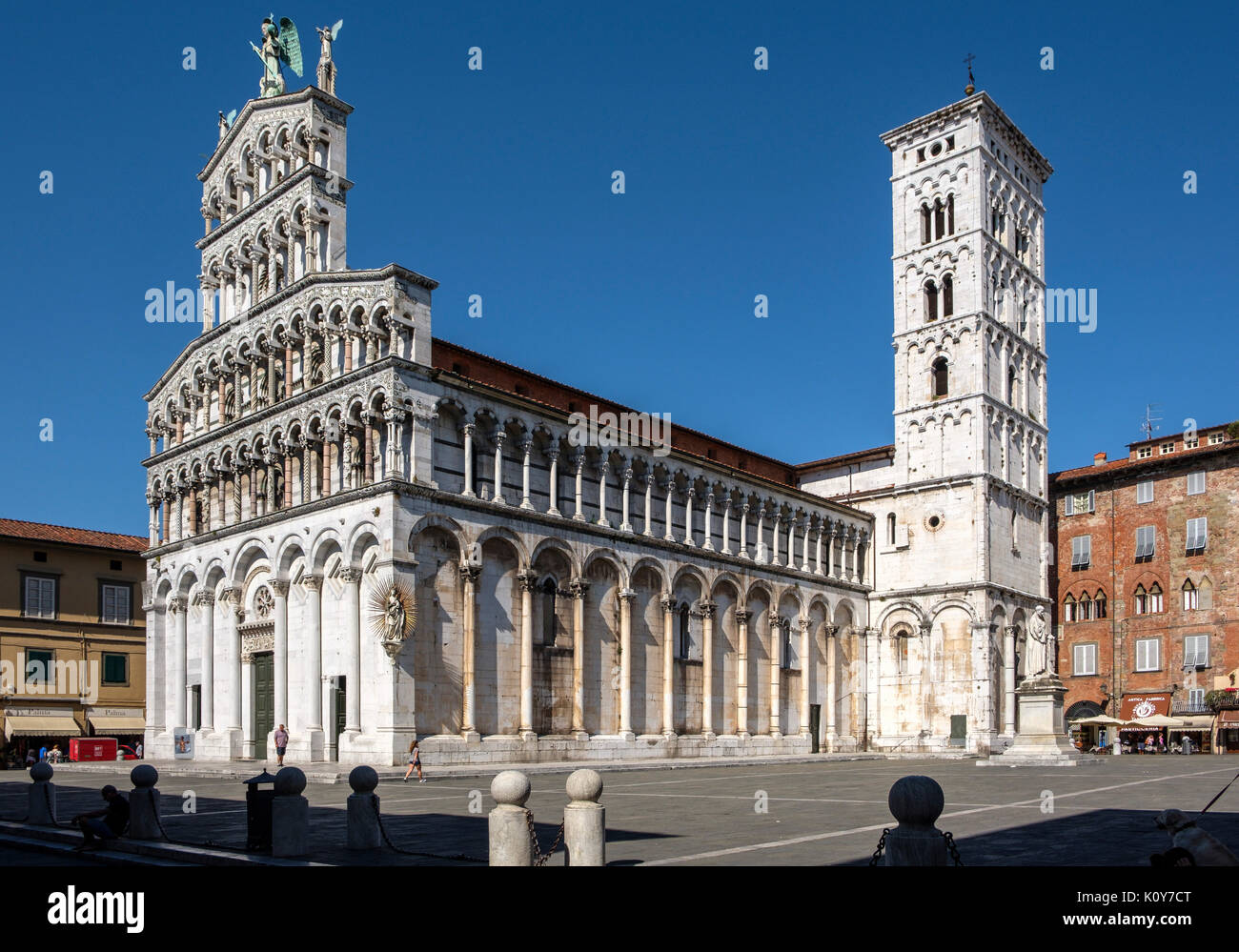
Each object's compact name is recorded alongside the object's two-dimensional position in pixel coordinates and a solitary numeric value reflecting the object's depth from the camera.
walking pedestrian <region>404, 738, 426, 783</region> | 28.59
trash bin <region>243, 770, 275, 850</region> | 13.45
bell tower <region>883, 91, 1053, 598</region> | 51.41
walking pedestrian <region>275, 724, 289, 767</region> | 31.89
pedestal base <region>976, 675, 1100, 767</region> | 36.09
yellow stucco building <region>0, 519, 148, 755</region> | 45.69
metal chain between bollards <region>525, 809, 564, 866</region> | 10.64
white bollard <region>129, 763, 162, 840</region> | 14.79
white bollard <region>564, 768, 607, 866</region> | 10.86
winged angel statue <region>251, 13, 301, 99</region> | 40.12
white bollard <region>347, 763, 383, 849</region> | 13.69
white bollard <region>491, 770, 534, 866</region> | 10.43
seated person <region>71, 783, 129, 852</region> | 14.48
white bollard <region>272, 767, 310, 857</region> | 12.99
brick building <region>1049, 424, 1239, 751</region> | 53.47
